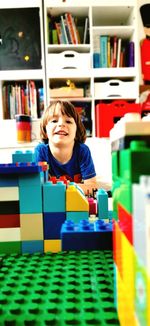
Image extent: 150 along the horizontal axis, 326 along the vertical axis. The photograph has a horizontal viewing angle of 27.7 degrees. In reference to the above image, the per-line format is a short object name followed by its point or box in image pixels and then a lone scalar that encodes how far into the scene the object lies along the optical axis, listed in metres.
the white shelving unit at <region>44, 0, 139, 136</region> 2.56
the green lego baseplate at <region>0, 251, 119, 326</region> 0.35
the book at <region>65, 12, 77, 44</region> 2.60
